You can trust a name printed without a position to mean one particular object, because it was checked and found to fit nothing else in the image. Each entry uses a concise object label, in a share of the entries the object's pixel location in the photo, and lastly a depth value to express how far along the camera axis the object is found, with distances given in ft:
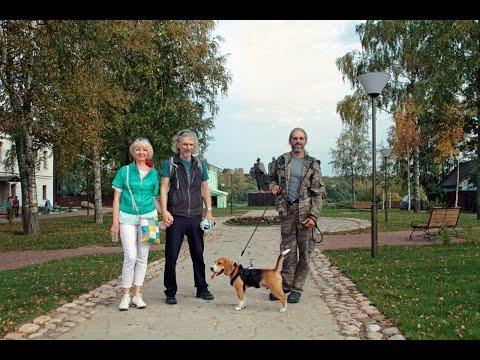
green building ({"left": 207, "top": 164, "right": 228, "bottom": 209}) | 238.41
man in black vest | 18.95
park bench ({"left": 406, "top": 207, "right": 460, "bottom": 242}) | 43.39
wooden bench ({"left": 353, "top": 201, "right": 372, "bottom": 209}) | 135.40
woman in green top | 17.95
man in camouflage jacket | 19.21
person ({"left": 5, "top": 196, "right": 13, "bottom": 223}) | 85.59
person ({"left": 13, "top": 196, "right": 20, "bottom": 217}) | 114.83
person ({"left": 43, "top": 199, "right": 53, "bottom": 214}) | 136.67
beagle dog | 17.66
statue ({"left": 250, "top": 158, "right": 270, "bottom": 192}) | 98.98
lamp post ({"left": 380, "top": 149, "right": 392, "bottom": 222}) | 85.45
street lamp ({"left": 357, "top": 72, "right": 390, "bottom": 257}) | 32.53
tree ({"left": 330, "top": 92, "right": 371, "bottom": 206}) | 202.18
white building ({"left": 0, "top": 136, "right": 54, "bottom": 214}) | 133.18
